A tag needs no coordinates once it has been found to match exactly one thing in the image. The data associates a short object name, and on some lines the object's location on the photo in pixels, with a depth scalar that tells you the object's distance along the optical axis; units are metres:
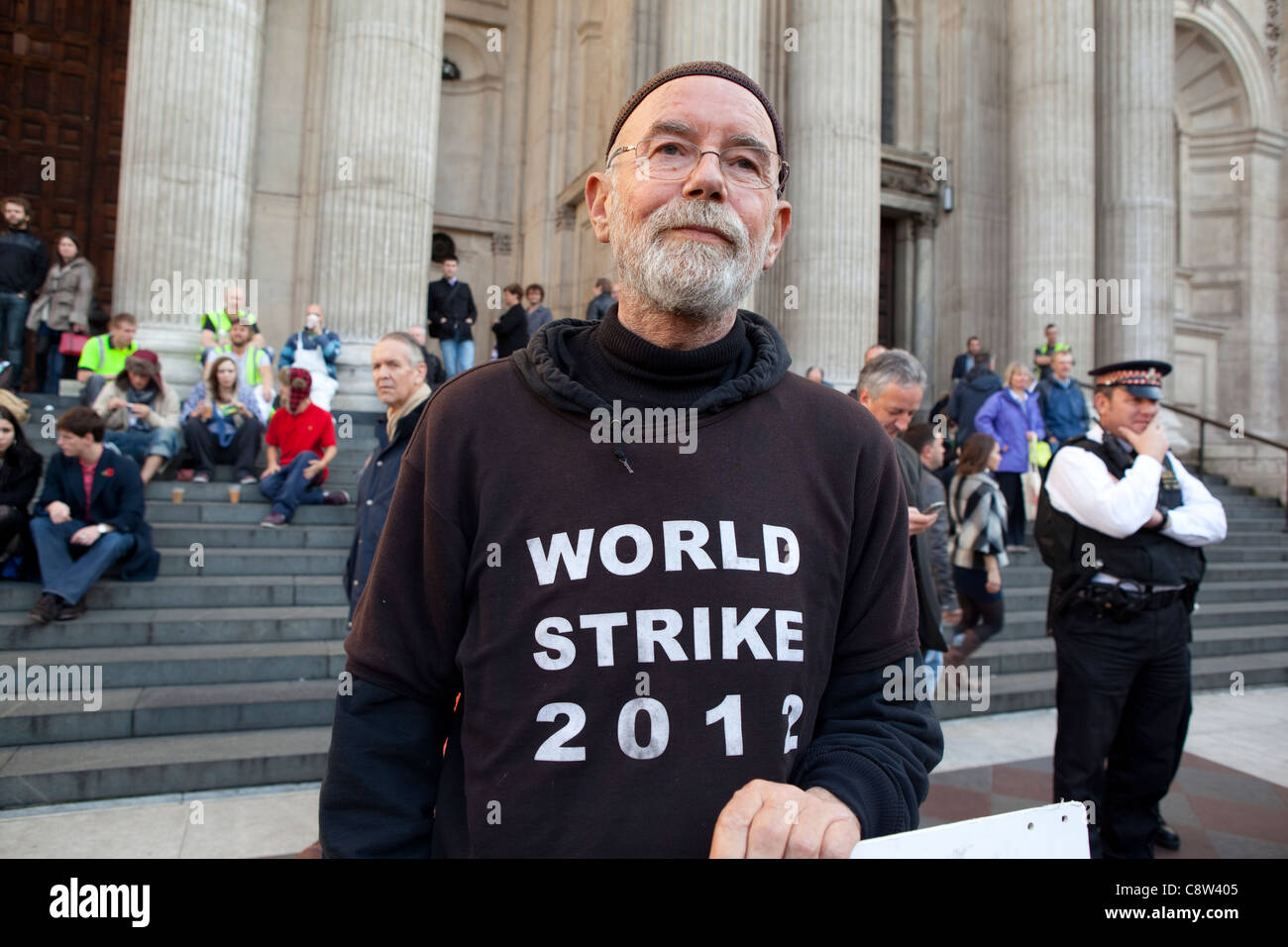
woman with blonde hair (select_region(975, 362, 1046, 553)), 9.98
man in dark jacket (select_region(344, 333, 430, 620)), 4.09
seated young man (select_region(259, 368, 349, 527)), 7.81
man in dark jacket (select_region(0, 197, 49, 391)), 9.21
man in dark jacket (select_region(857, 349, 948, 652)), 4.03
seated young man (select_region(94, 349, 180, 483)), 7.87
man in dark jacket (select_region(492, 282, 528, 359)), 11.55
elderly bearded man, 1.28
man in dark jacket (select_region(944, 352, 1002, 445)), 11.08
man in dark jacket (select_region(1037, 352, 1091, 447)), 10.98
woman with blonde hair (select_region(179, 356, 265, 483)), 8.33
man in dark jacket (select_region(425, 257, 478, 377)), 11.54
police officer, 3.84
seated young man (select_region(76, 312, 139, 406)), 8.73
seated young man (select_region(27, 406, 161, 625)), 5.95
